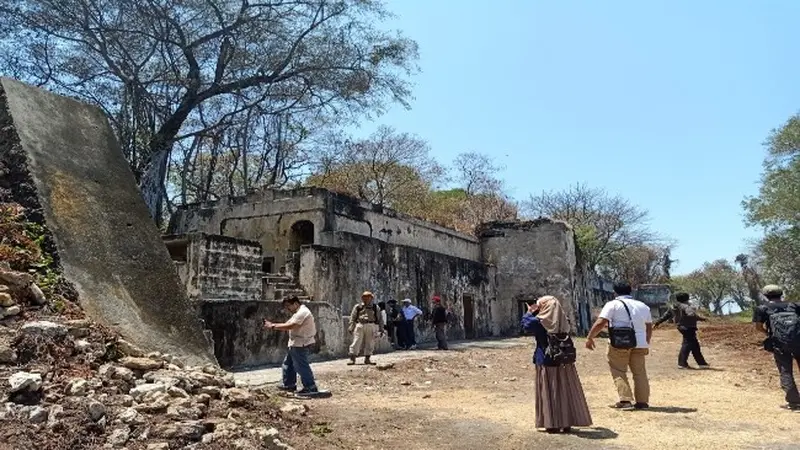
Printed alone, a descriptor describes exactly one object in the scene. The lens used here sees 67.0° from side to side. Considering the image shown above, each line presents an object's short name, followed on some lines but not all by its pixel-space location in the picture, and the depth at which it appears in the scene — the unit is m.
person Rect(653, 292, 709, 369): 10.77
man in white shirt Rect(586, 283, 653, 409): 6.73
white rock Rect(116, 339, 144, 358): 5.37
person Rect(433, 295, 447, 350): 15.27
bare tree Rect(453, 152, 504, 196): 36.12
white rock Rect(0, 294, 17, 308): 5.02
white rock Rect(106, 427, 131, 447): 3.89
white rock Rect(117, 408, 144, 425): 4.14
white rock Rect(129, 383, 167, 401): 4.57
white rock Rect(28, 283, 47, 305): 5.36
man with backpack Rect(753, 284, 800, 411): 6.65
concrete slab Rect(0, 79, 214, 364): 6.03
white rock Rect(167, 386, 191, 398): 4.74
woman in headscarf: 5.53
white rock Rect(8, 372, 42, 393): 4.14
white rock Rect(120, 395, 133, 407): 4.43
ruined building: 12.28
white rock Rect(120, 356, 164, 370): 5.09
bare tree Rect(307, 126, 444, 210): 29.92
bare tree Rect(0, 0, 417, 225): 18.12
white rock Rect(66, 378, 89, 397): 4.36
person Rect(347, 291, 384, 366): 11.26
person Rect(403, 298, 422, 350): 15.70
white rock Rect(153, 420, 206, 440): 4.08
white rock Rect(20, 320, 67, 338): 4.83
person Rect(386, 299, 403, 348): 15.95
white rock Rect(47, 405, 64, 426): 3.93
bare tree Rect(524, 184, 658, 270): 36.94
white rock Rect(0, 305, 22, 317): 4.98
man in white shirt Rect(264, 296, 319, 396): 7.38
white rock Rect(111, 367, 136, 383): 4.81
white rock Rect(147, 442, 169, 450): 3.86
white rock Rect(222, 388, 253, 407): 5.20
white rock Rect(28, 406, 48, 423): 3.92
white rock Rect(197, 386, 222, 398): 5.16
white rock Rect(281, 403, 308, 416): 5.67
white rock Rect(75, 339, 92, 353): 5.00
